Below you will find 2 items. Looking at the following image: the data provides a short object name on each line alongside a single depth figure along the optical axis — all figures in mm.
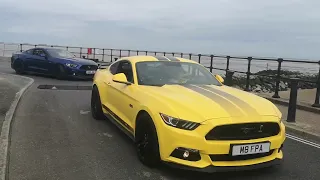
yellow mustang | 3029
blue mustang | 11256
